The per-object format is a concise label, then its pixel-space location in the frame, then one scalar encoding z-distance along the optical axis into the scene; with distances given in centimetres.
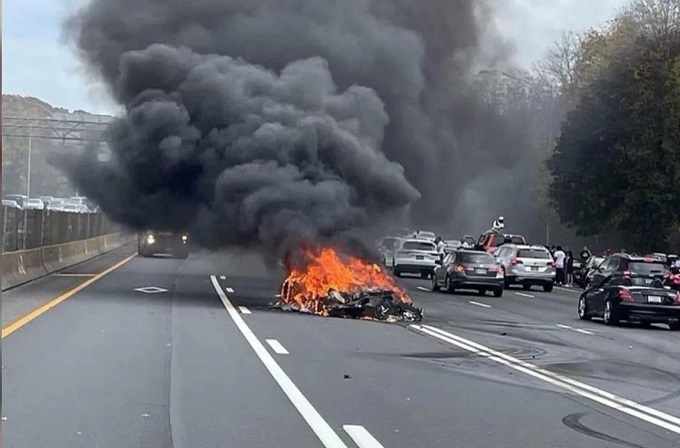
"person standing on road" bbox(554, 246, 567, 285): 4341
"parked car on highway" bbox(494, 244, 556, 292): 3809
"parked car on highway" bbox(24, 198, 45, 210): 6976
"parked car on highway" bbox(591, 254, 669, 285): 2977
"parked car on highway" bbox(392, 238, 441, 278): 4191
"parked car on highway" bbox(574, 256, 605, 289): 3922
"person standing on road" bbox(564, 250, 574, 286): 4489
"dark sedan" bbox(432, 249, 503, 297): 3262
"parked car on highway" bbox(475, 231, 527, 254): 4084
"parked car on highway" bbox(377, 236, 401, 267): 4016
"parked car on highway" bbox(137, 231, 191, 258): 5000
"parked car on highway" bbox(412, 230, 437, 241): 4784
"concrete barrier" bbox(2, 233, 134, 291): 2752
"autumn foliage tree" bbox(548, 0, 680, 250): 4588
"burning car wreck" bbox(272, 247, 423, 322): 2202
